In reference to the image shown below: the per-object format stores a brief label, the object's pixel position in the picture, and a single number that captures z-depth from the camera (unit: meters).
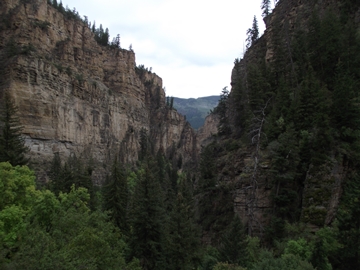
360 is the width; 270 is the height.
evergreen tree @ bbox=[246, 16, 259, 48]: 56.65
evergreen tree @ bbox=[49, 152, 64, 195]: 36.88
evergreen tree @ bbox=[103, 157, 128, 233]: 29.38
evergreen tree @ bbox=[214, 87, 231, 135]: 43.78
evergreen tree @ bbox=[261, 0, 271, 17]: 61.80
